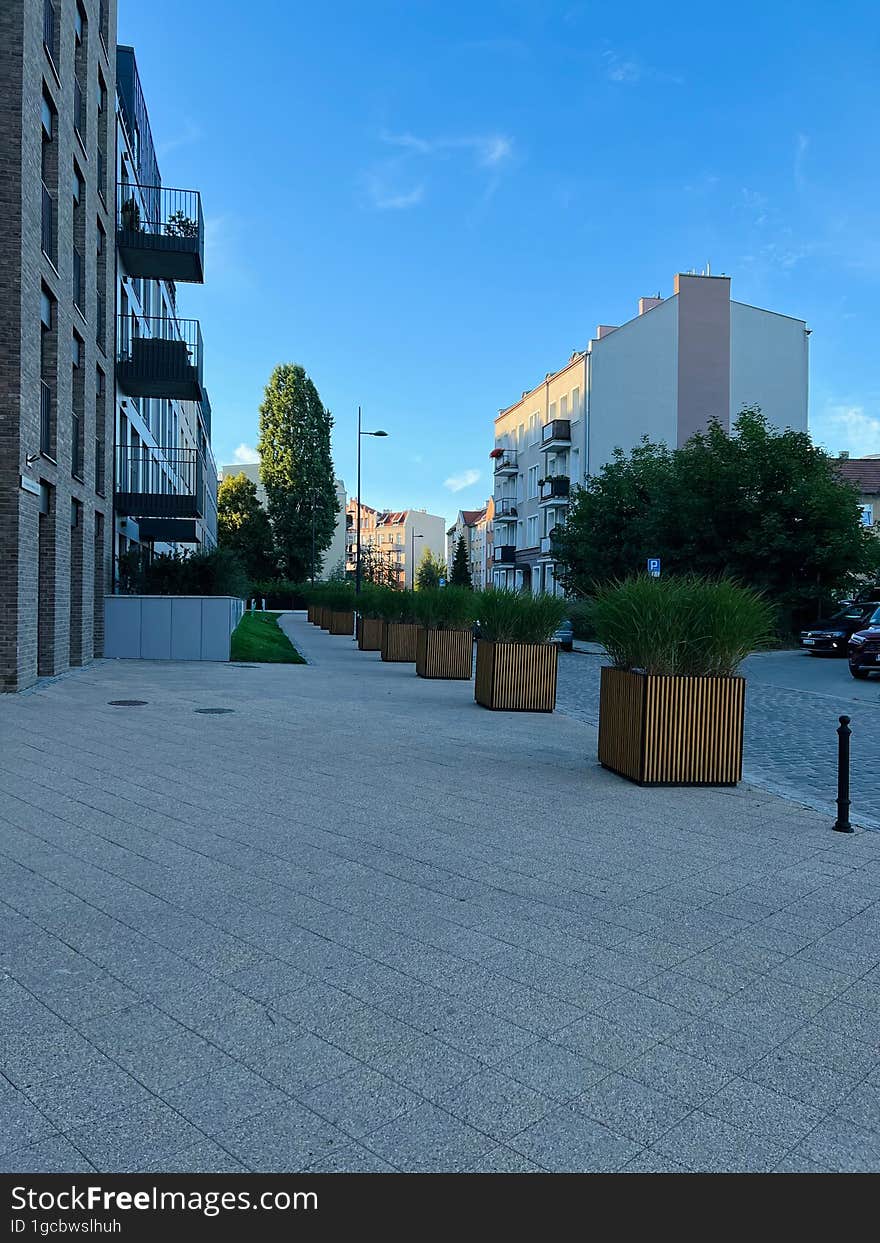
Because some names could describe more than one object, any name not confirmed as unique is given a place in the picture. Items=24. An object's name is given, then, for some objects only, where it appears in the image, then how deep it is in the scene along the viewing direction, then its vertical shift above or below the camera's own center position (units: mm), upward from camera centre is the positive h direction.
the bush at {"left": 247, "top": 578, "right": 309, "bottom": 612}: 76938 -619
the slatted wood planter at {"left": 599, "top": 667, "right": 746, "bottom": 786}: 8398 -1156
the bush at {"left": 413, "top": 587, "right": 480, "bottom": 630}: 18734 -360
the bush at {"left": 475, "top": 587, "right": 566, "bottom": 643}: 14336 -361
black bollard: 6930 -1327
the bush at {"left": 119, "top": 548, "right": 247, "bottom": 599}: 23578 +245
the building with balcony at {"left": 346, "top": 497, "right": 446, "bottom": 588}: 159000 +9239
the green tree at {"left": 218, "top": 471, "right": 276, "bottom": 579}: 81625 +5386
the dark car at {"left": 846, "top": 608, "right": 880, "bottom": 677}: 21750 -1210
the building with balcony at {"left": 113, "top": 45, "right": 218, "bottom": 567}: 24500 +6501
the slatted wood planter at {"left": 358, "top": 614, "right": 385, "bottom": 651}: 27656 -1315
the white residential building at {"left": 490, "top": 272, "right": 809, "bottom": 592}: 50594 +11740
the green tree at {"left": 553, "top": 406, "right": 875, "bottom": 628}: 33812 +2799
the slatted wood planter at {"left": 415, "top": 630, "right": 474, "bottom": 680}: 18969 -1230
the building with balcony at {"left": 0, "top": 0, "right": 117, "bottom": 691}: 14406 +4427
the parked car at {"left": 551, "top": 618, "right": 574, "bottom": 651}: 33078 -1528
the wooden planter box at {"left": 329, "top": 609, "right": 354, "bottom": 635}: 37688 -1332
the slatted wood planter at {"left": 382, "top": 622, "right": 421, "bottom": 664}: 23484 -1315
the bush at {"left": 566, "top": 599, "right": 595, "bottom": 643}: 9336 -230
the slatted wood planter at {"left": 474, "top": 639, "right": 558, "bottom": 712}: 14234 -1247
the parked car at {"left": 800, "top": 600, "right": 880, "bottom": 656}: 28969 -1102
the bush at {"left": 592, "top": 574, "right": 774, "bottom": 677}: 8594 -288
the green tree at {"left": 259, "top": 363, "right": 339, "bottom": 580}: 79812 +9740
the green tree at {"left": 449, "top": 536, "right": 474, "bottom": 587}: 100750 +2695
